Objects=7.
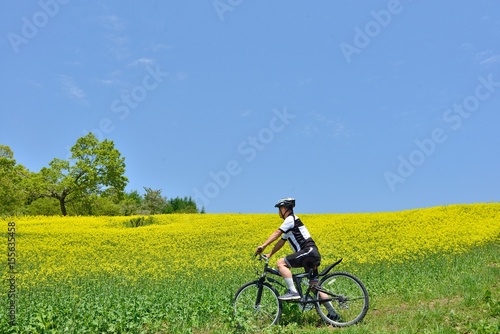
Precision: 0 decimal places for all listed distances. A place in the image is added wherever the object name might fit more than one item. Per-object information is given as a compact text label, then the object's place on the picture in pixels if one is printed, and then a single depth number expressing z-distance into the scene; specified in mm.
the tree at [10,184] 48562
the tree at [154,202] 75438
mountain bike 8156
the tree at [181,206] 69812
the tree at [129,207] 66812
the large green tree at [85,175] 50906
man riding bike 8125
